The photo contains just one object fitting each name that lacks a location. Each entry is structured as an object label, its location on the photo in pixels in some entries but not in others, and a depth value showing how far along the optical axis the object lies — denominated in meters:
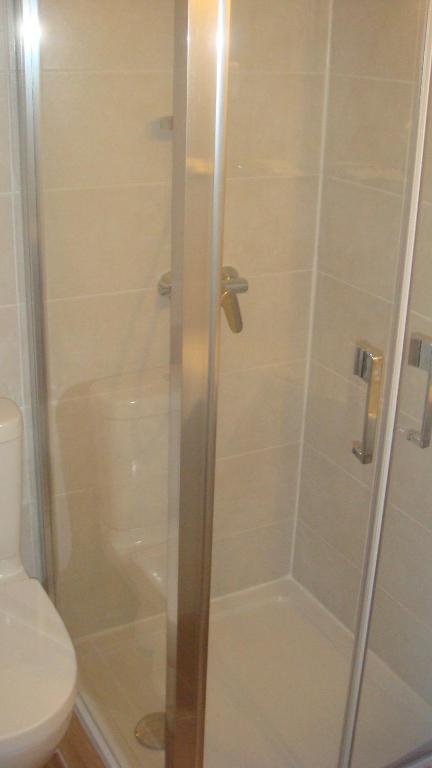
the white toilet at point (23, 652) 1.57
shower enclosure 1.38
